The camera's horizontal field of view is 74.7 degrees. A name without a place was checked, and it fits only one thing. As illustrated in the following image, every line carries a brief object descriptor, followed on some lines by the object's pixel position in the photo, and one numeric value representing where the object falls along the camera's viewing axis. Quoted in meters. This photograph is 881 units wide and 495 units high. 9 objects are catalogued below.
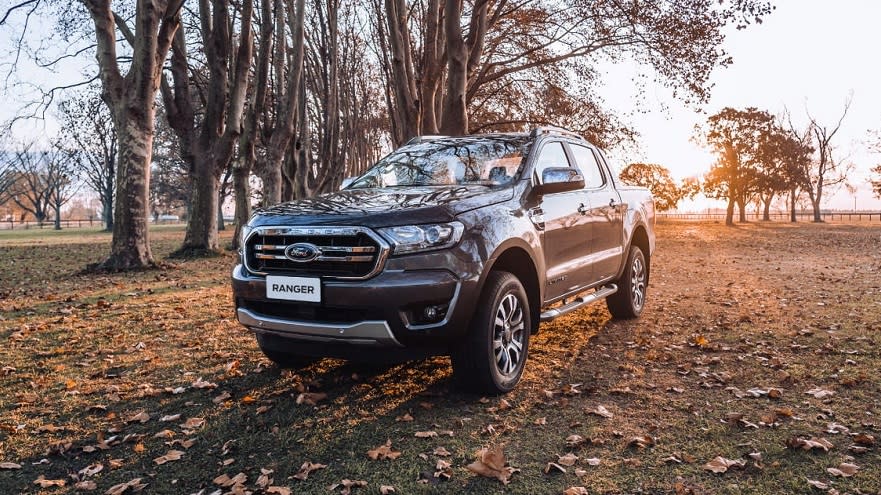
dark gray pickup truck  3.63
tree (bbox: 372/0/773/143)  12.20
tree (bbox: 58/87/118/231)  41.36
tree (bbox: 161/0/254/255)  14.30
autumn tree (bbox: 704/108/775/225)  42.34
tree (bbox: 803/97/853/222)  48.69
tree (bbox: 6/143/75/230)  54.81
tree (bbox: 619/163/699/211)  54.25
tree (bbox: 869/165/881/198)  45.91
